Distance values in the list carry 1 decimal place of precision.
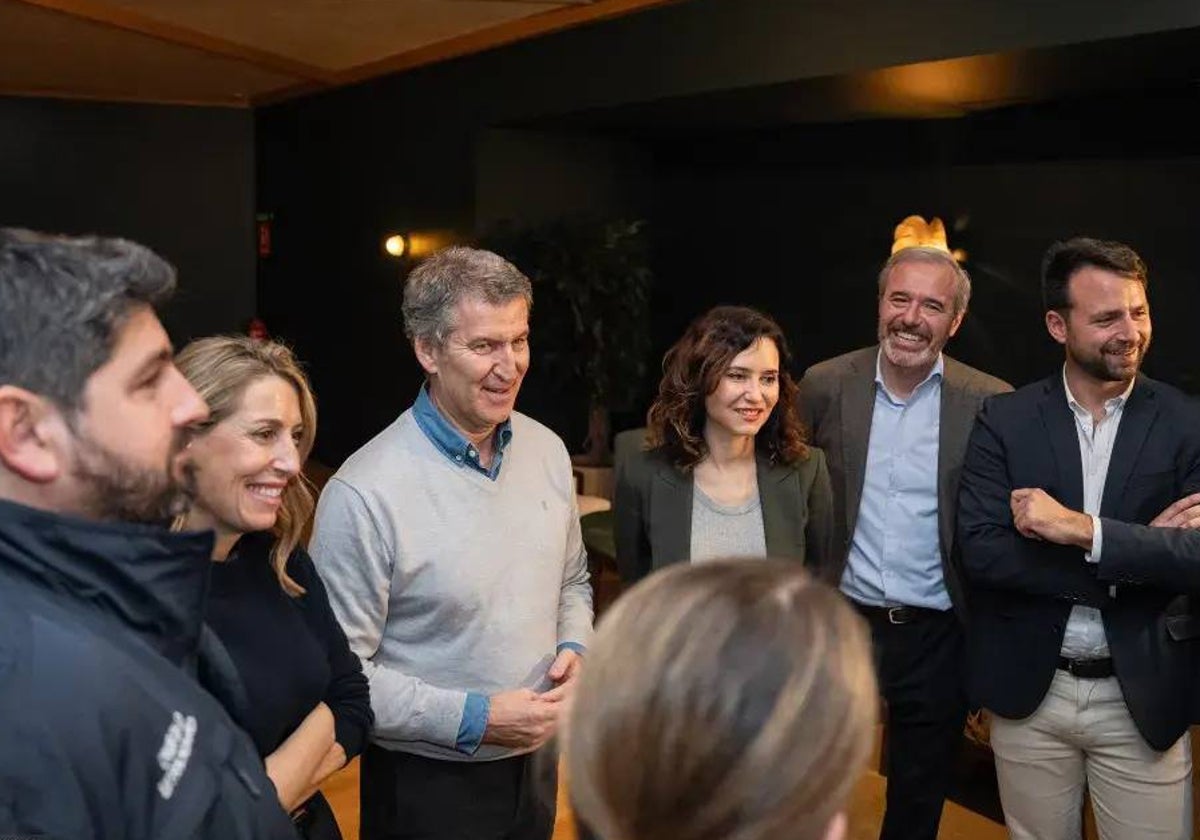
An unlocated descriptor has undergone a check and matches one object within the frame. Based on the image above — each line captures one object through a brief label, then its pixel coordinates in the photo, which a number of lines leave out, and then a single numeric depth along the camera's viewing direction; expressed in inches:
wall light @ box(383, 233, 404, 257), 349.7
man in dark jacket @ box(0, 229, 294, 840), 42.9
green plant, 287.4
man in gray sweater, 81.4
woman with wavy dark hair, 105.7
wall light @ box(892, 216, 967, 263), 252.2
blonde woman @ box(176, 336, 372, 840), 67.1
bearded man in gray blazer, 111.9
